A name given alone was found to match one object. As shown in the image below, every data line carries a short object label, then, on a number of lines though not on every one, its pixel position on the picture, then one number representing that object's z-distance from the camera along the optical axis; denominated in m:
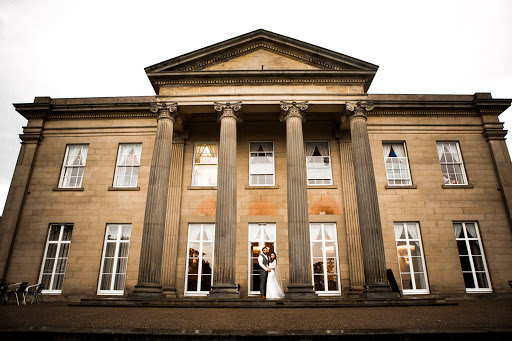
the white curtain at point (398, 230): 14.47
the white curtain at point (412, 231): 14.45
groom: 11.49
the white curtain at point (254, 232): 14.44
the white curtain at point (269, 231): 14.45
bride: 11.08
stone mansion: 13.55
